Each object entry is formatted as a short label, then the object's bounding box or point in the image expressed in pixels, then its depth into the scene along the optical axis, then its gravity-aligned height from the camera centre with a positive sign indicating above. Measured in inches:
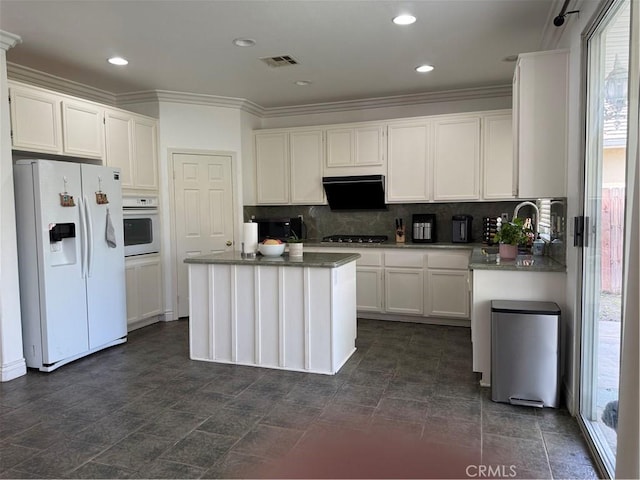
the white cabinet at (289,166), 218.4 +25.2
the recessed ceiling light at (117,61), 155.4 +57.2
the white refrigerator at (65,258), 136.9 -13.0
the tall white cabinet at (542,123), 114.7 +24.0
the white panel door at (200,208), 205.2 +4.3
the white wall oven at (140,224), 181.6 -2.9
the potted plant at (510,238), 132.7 -7.8
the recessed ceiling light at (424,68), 168.1 +57.1
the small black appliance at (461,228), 196.7 -6.8
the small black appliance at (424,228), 202.8 -6.7
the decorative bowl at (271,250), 147.2 -11.6
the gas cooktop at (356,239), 213.0 -12.1
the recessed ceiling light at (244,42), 140.1 +57.1
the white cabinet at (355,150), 206.5 +31.4
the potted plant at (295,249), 143.7 -11.3
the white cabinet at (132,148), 175.2 +29.9
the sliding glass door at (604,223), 79.0 -2.3
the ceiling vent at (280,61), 157.2 +57.3
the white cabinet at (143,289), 183.2 -31.5
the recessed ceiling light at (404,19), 124.5 +56.5
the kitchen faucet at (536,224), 176.6 -5.1
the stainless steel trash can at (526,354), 107.0 -35.4
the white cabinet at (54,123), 137.4 +33.1
